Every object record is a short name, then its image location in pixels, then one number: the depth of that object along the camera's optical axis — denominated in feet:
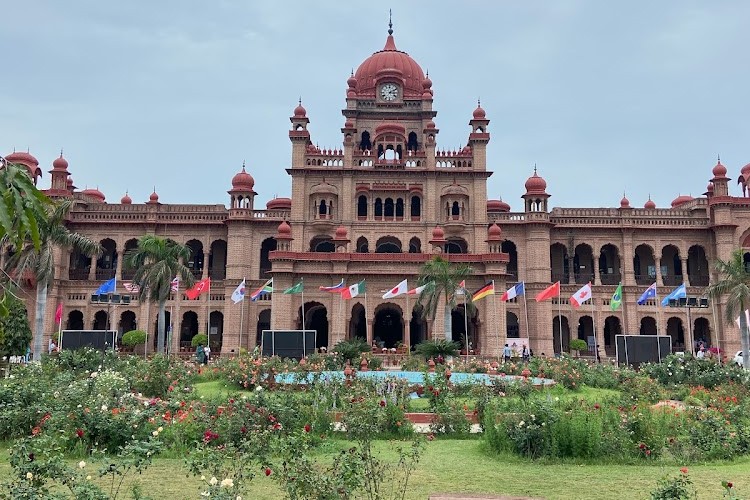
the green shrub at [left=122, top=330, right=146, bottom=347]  118.62
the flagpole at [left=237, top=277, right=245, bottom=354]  121.19
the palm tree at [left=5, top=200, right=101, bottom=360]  75.66
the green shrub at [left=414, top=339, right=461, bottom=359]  87.86
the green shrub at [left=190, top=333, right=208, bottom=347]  119.85
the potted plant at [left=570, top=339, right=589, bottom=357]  119.03
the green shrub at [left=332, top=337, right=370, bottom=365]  85.56
